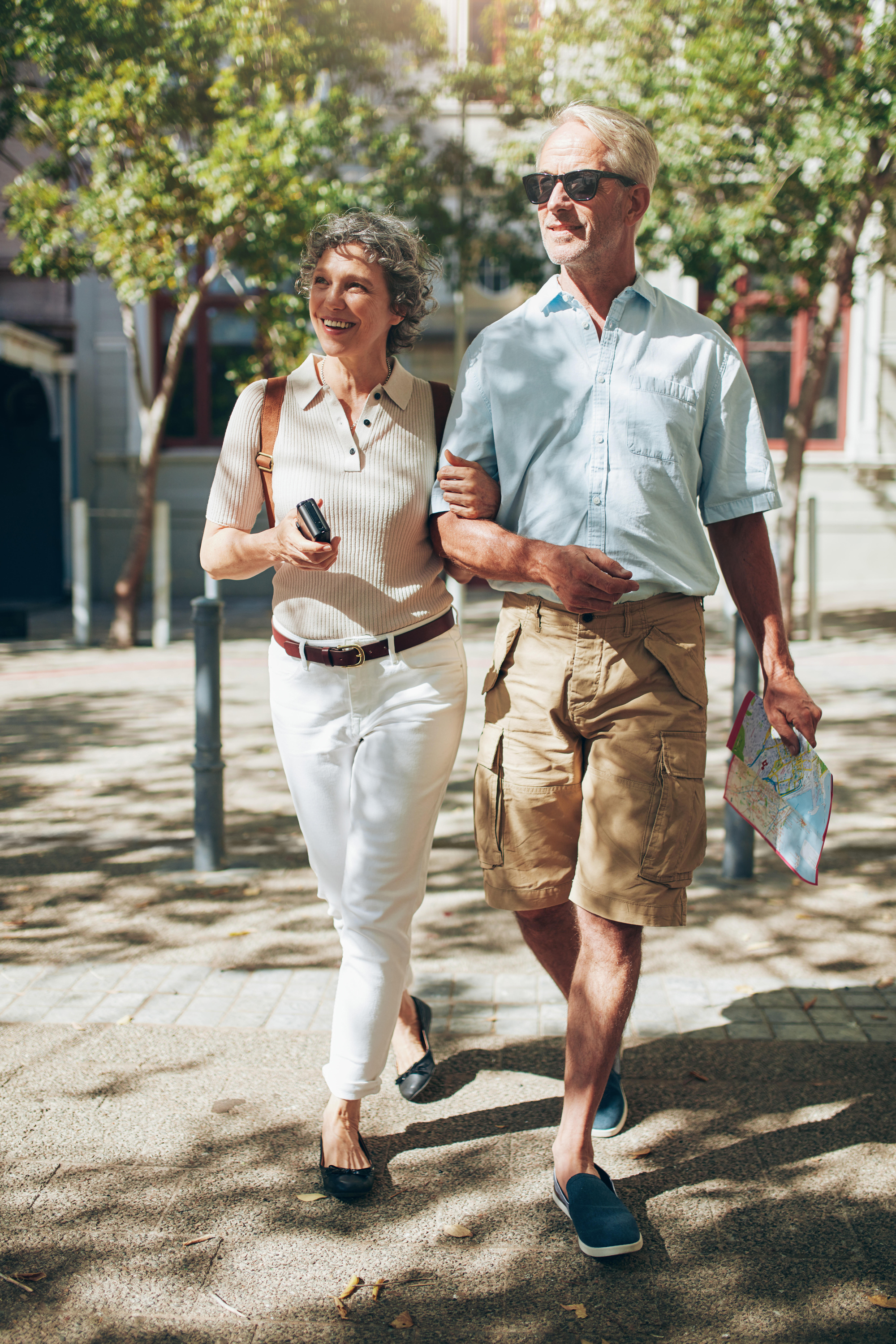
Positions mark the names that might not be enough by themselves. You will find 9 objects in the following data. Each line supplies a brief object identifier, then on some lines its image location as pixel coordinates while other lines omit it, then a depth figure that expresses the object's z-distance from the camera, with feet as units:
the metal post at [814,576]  37.70
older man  8.52
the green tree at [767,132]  31.53
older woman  9.08
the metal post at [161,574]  39.60
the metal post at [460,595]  38.75
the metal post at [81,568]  39.50
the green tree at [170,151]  33.68
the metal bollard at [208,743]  16.05
